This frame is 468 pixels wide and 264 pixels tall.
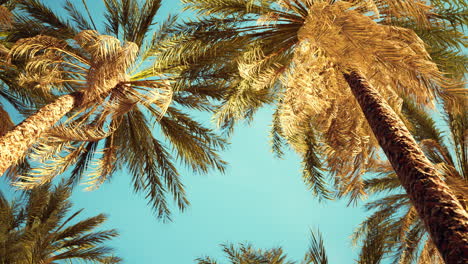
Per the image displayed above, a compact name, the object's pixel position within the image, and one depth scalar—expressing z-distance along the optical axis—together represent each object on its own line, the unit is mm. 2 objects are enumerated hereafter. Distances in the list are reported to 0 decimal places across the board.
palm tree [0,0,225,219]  5320
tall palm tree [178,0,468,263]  3207
